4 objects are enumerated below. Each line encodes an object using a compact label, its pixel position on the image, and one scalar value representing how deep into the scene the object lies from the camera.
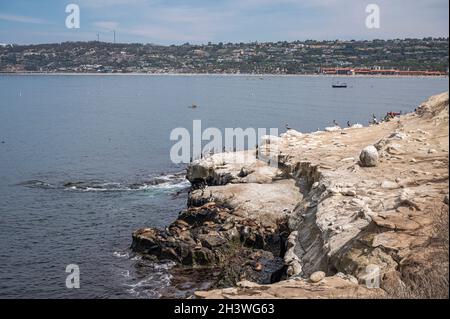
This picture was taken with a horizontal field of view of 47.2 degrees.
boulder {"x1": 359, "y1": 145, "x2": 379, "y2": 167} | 24.58
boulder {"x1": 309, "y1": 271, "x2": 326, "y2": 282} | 14.47
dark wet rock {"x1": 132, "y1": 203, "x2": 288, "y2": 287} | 26.12
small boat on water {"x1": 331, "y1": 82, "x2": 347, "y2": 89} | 179.50
